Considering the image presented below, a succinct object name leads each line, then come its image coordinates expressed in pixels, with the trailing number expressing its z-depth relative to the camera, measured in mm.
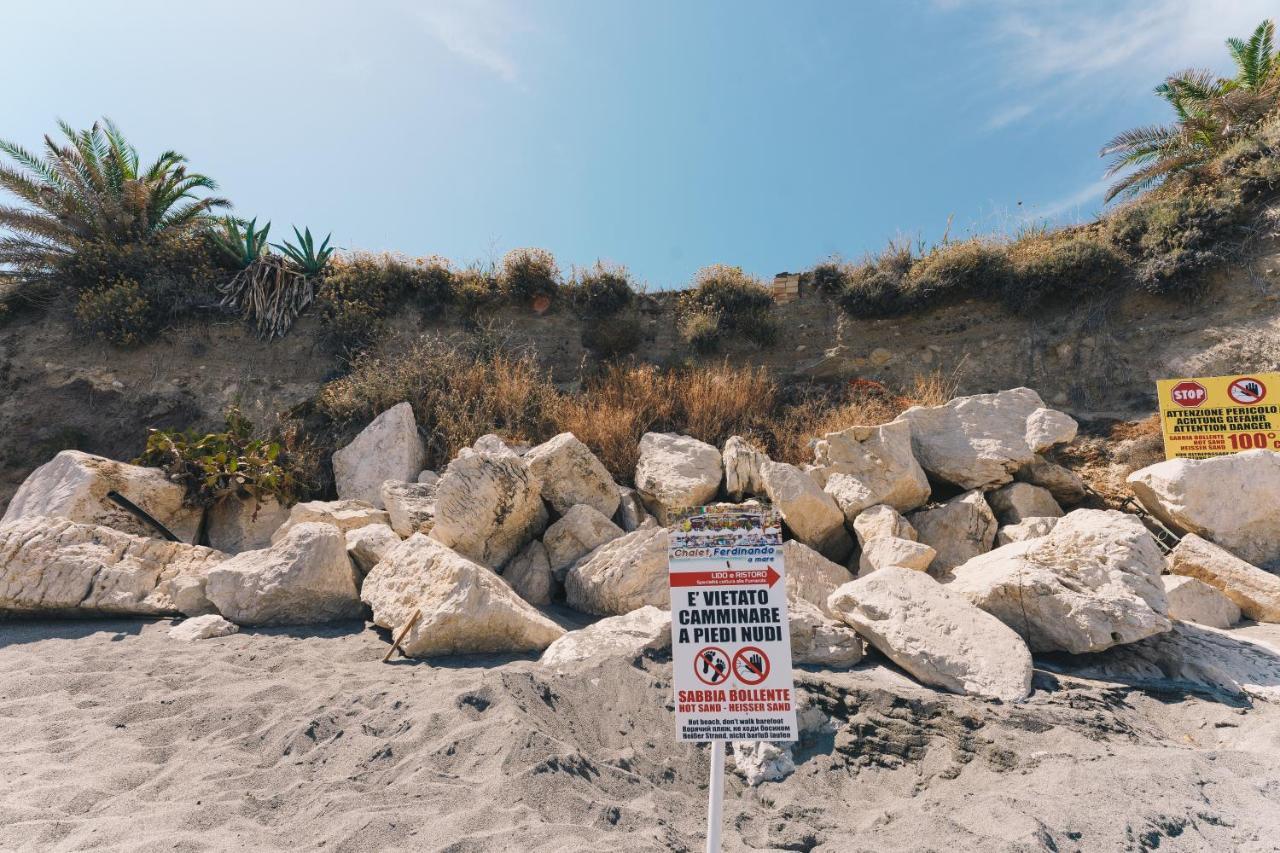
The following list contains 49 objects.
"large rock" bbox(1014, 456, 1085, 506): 6566
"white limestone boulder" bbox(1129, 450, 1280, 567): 5512
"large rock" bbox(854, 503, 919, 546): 5594
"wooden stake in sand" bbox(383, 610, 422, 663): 4473
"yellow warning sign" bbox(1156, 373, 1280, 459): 6406
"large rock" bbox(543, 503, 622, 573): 5832
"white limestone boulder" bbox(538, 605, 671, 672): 3986
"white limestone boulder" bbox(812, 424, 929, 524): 6082
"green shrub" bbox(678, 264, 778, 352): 10609
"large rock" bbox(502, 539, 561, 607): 5656
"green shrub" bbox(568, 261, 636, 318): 11359
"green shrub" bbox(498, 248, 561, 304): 11391
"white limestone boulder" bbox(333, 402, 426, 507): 7457
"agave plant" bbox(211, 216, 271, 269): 11195
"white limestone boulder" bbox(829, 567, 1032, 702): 3797
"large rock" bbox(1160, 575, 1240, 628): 4785
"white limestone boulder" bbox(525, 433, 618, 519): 6320
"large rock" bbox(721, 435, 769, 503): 6488
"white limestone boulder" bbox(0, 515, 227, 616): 5109
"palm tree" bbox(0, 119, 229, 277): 10922
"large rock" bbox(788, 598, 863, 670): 4164
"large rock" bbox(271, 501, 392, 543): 6137
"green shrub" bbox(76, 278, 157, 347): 10328
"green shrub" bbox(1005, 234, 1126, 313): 9398
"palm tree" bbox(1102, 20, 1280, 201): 10289
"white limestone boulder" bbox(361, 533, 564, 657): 4352
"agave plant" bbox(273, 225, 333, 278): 11250
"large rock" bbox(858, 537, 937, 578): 4953
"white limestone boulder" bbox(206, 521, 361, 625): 5031
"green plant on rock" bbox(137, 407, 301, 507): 6859
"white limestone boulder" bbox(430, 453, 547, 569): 5578
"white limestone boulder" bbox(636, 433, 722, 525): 6344
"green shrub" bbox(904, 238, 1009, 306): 9953
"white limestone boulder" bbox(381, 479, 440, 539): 6027
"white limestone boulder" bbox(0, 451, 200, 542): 6148
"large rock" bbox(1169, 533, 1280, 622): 4887
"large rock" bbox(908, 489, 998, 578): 5777
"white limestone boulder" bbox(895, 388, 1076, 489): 6406
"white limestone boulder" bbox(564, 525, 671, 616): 5230
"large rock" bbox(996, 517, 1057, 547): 5535
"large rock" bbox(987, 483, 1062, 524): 6188
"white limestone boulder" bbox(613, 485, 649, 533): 6559
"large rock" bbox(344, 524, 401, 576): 5484
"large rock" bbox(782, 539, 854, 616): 5367
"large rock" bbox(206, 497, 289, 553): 6843
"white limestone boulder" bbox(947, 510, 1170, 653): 4047
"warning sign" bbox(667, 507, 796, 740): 2449
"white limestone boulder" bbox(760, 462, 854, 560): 5906
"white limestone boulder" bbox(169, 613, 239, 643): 4781
